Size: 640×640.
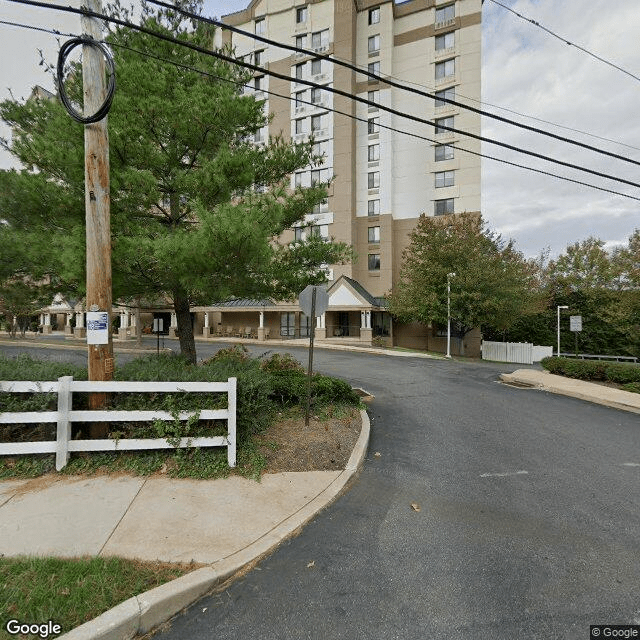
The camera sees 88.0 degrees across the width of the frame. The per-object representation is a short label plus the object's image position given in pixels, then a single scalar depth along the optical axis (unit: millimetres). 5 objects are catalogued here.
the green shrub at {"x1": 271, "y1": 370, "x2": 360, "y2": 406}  7188
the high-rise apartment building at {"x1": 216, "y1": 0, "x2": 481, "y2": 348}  29094
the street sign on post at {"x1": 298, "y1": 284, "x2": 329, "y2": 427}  6133
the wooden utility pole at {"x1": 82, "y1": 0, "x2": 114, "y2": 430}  4789
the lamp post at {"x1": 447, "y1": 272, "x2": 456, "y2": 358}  21803
